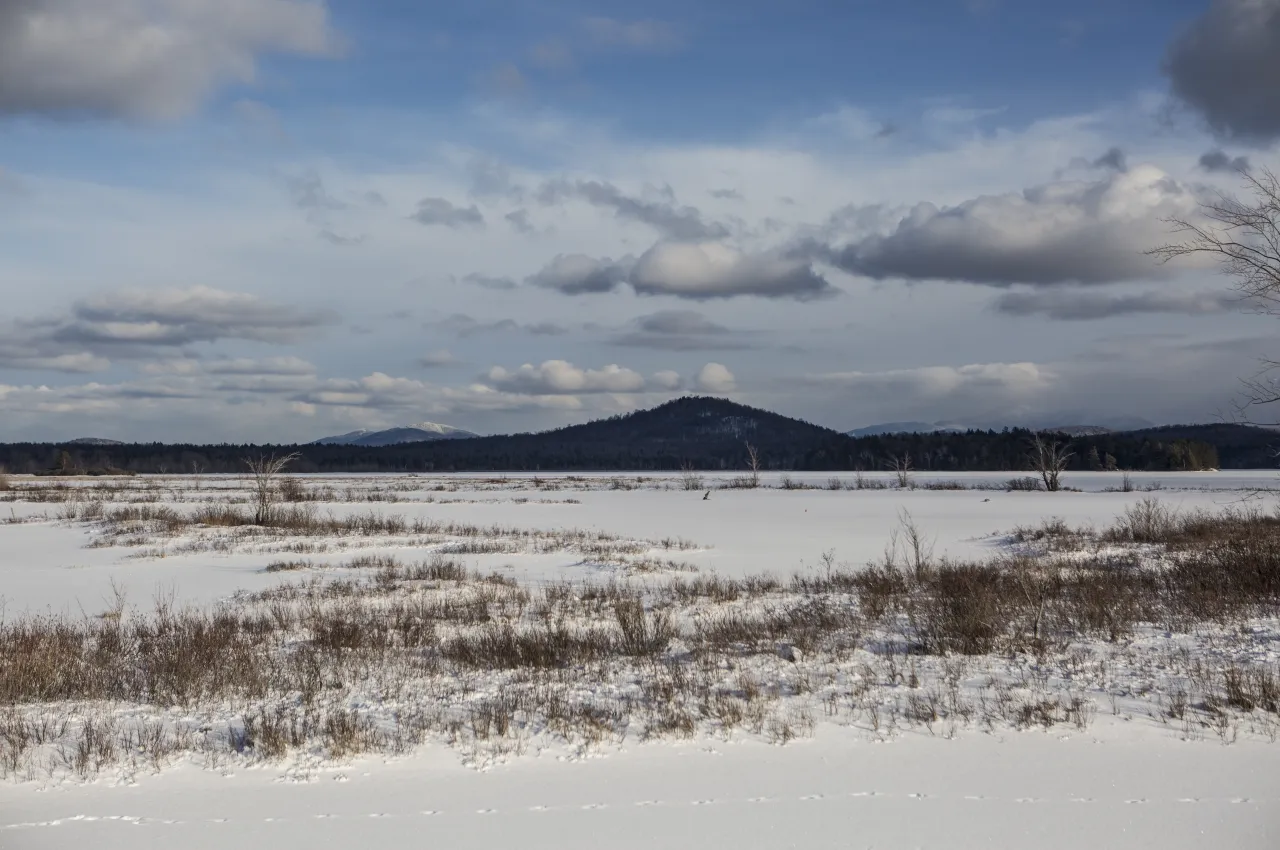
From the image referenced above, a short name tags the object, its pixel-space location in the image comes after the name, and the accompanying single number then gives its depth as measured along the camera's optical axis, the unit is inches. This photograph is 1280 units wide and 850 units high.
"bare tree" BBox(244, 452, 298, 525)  1450.5
